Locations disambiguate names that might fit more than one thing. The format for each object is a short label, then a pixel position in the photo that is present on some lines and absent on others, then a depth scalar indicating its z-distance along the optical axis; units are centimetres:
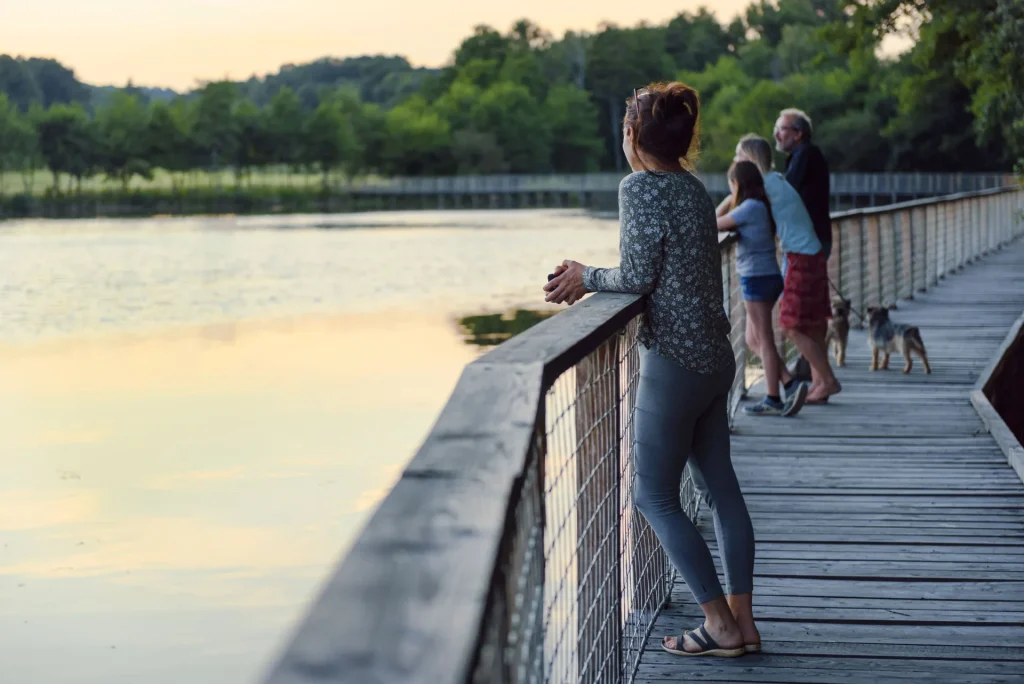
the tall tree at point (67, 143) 12631
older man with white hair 758
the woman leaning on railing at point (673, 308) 345
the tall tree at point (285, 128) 13088
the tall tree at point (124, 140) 12731
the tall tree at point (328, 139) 13138
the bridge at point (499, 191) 12138
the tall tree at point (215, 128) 12875
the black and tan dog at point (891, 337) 1032
